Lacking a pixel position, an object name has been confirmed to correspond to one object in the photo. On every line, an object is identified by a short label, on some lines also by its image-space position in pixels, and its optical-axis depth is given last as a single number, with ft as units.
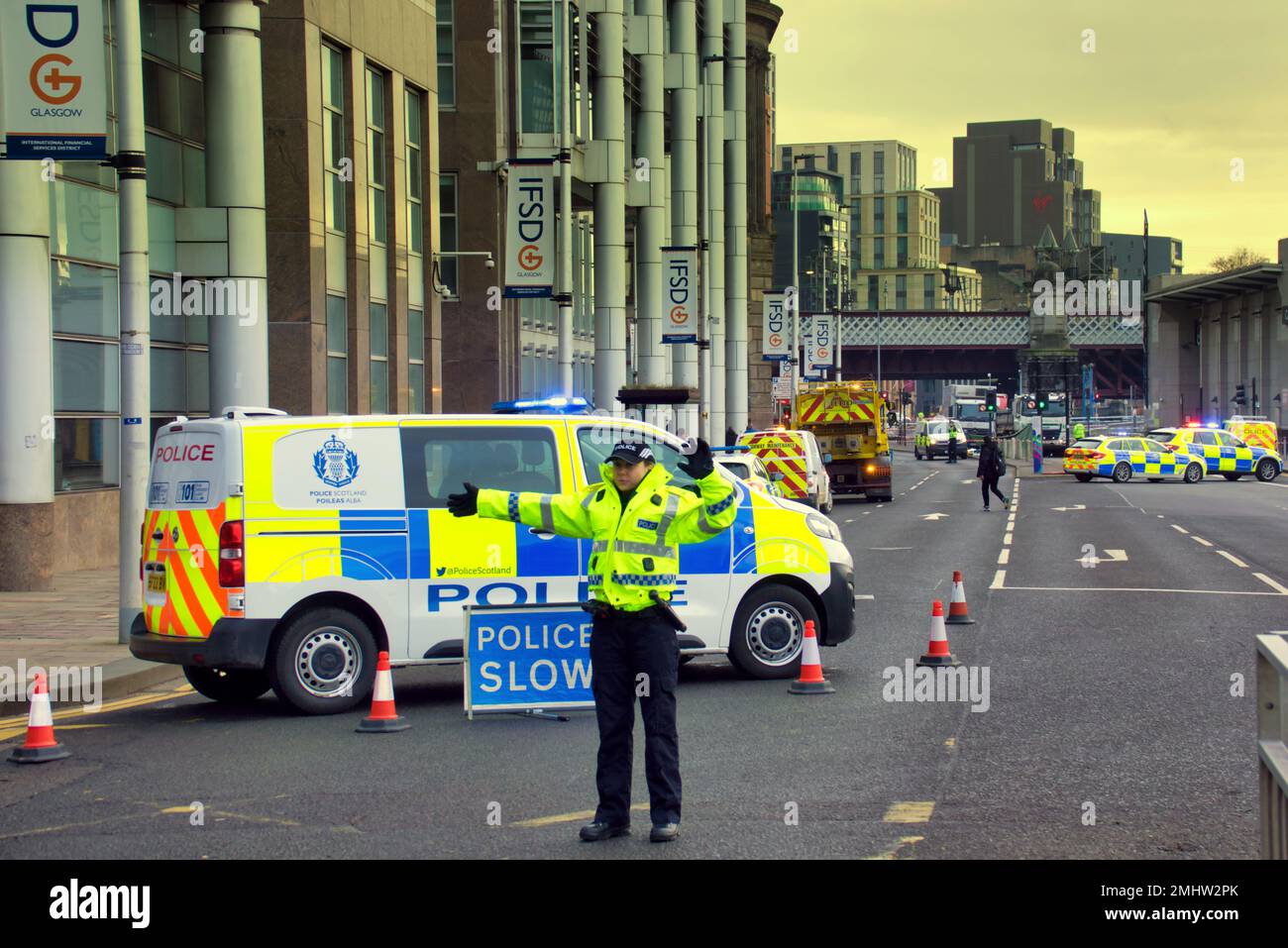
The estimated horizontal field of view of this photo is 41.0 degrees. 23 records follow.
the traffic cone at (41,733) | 34.01
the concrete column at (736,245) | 222.69
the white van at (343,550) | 38.93
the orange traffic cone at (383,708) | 36.81
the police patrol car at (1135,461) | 184.34
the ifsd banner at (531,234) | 88.02
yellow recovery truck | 150.00
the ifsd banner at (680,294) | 132.16
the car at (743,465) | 63.41
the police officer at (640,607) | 26.43
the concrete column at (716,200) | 187.60
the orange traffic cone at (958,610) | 54.90
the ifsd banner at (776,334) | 203.72
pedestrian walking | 130.62
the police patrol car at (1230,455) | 187.62
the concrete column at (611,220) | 144.56
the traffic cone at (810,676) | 41.16
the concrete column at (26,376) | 67.00
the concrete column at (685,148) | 184.24
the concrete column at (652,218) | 166.20
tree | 575.38
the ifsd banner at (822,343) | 242.37
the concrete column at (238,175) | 79.92
